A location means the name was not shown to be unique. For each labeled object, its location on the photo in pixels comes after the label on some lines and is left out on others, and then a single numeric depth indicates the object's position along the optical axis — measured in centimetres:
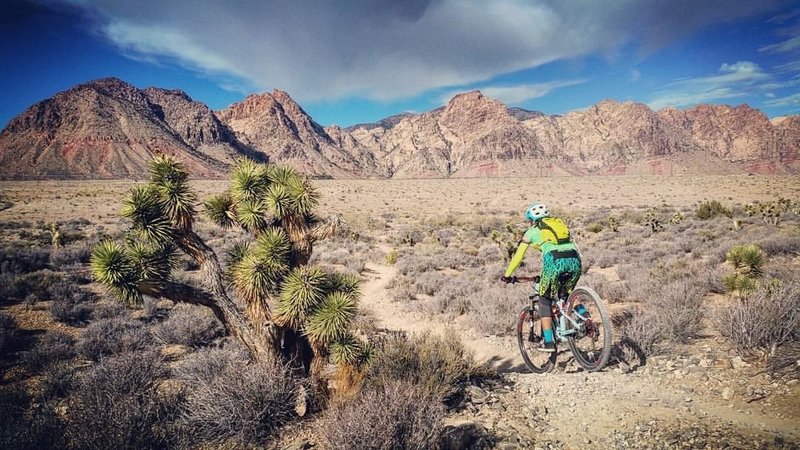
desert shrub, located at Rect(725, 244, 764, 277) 981
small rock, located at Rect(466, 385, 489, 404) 510
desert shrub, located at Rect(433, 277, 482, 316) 1102
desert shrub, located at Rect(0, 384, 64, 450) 355
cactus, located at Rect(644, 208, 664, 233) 2162
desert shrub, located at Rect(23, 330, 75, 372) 727
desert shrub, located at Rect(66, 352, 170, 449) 365
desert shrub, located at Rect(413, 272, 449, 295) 1330
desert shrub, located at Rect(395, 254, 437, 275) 1612
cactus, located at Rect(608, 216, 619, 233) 2377
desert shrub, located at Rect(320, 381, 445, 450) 355
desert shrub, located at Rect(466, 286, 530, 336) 909
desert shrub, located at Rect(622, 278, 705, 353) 633
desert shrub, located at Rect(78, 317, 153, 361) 798
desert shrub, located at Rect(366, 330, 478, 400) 495
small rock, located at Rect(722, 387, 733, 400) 462
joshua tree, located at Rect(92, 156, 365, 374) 494
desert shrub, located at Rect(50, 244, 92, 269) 1532
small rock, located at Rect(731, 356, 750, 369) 532
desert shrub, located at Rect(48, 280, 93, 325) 982
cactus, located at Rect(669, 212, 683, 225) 2444
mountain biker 530
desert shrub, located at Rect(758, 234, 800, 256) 1218
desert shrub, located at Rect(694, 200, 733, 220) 2492
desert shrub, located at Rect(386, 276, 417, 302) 1265
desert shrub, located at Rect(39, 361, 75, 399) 598
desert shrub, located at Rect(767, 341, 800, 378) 480
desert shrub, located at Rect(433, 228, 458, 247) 2392
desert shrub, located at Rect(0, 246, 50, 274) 1354
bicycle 527
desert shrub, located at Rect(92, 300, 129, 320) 1019
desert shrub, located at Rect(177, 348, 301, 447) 424
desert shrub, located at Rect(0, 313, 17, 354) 788
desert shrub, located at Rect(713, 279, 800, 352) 526
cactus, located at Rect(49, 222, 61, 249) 1923
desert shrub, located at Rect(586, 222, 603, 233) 2408
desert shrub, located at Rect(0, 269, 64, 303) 1111
